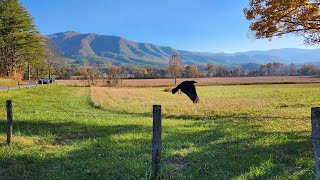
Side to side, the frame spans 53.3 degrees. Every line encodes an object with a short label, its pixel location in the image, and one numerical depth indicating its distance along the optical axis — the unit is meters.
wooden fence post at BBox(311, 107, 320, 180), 4.33
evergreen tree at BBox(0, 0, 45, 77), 60.81
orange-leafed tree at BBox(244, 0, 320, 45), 18.39
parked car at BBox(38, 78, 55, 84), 67.77
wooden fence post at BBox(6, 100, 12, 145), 9.91
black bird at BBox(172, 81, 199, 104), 18.93
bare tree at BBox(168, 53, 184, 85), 119.06
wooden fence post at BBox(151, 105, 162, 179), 6.27
